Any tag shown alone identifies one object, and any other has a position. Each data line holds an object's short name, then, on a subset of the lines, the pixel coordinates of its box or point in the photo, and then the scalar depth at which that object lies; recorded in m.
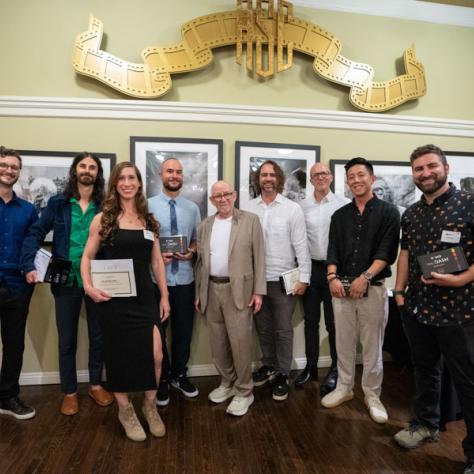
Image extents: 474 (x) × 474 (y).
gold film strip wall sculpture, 2.71
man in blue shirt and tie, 2.46
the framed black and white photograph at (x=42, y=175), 2.71
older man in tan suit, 2.26
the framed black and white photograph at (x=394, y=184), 3.14
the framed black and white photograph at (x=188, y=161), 2.80
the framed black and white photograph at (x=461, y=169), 3.26
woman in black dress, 1.96
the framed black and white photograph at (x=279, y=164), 2.92
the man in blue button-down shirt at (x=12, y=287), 2.21
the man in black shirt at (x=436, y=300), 1.70
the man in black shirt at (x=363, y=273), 2.19
